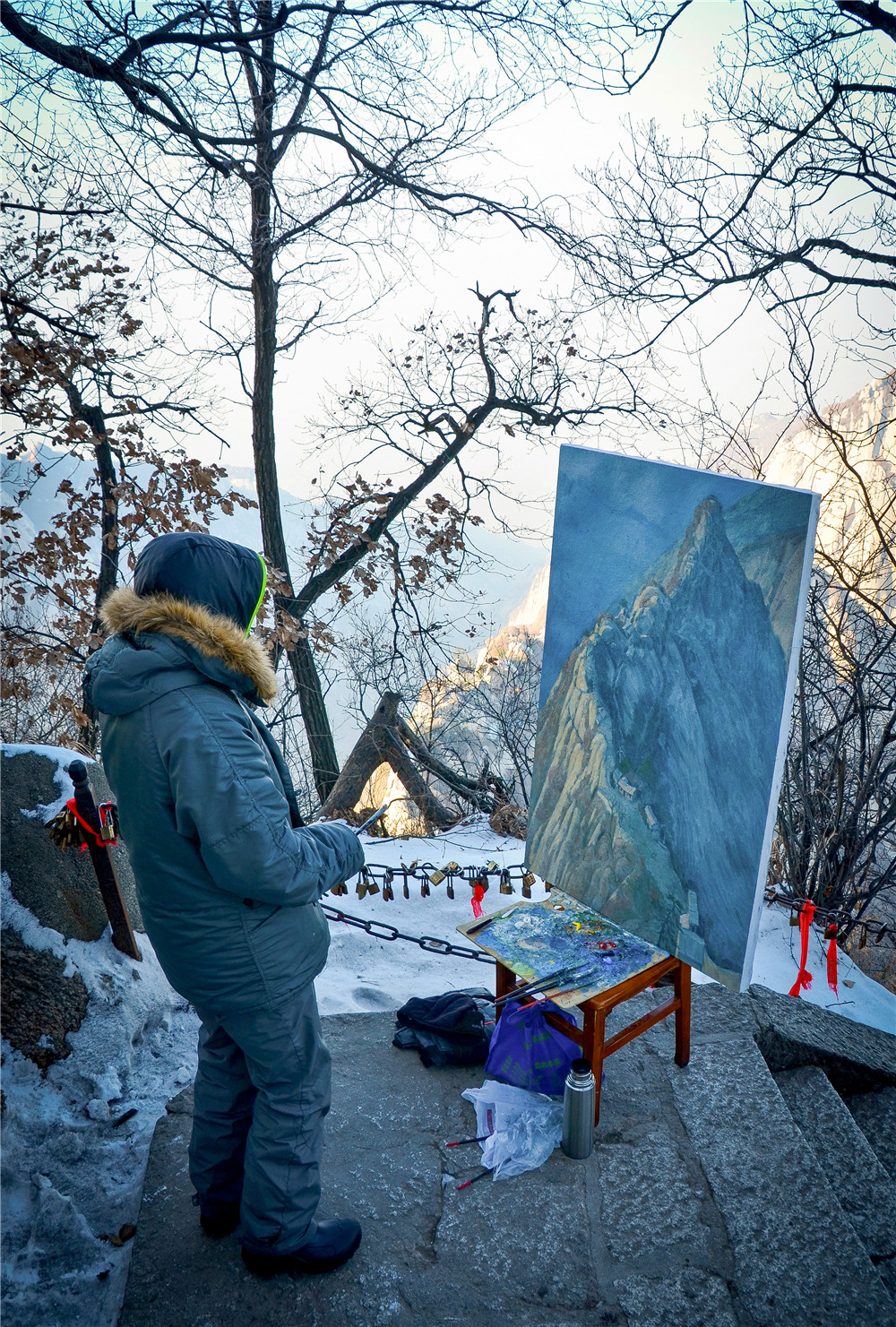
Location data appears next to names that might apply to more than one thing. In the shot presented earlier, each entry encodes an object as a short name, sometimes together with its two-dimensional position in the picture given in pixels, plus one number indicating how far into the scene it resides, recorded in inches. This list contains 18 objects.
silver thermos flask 97.5
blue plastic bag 110.0
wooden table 102.2
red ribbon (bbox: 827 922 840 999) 128.7
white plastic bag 99.9
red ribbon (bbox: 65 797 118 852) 115.0
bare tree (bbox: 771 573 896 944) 191.3
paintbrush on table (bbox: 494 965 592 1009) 103.3
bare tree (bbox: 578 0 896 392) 205.5
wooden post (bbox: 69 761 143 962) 114.3
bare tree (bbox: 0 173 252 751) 255.4
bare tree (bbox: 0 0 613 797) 180.2
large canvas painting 89.8
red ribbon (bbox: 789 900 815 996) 129.7
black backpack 119.3
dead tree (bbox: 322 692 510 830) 281.1
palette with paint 107.3
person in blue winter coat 67.3
